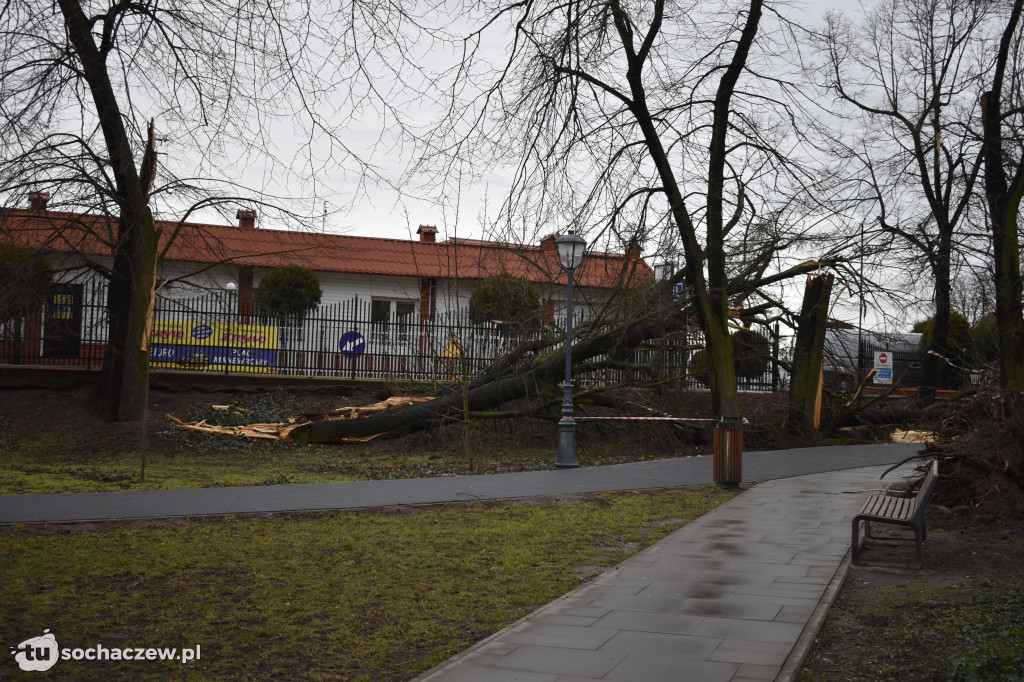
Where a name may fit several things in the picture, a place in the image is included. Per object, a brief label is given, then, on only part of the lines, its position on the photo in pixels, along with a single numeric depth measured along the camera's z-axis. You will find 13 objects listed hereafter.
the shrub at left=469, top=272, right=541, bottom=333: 18.39
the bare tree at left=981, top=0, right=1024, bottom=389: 12.42
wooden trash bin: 11.69
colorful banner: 21.50
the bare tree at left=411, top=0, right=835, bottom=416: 11.64
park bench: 6.99
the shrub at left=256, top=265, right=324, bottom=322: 27.67
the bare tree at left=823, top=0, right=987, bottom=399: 17.61
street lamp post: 13.91
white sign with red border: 30.20
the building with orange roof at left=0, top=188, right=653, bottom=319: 15.45
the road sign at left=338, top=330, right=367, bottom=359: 23.05
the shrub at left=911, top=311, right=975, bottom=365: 30.34
